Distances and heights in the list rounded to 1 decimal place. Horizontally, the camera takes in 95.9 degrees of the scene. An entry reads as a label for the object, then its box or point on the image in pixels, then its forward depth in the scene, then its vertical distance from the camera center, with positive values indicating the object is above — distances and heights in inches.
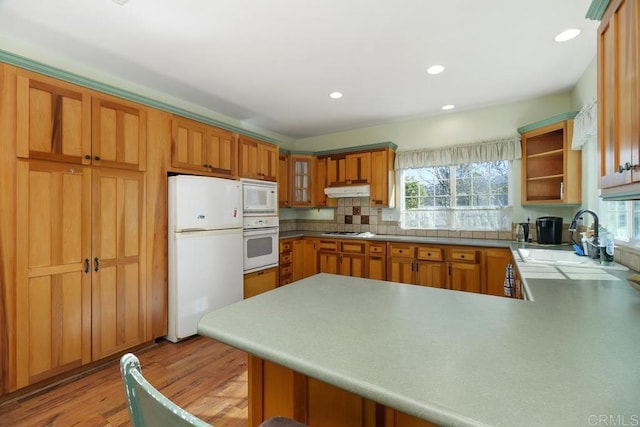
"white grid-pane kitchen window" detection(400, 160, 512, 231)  142.0 +8.9
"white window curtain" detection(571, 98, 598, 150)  90.5 +29.4
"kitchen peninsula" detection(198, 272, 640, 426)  22.0 -14.2
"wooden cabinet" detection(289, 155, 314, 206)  182.9 +21.5
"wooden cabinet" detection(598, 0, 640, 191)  39.7 +18.6
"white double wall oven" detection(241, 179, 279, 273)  135.3 -5.4
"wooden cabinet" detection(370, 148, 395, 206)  161.2 +20.3
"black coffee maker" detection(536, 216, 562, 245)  116.4 -6.7
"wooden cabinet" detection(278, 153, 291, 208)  176.9 +19.5
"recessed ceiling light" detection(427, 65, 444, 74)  101.6 +51.9
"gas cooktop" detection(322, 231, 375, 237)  166.4 -12.1
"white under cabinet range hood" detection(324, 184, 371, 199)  166.2 +13.4
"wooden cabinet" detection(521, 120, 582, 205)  114.9 +21.0
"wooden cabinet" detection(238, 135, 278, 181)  135.6 +27.3
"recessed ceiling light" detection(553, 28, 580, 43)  81.7 +51.7
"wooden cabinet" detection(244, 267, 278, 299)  136.6 -33.7
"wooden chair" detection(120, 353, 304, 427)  17.5 -12.8
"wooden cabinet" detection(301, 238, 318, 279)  169.5 -25.7
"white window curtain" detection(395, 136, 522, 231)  138.1 +23.6
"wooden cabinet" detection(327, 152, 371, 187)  167.2 +26.8
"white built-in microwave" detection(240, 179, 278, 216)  134.8 +8.0
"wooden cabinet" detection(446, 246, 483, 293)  126.5 -24.7
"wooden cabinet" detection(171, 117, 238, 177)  110.3 +27.0
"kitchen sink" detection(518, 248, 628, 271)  75.2 -13.5
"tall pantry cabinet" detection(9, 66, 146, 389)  75.7 -3.8
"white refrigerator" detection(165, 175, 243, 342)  106.8 -13.8
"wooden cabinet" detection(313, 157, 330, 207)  181.9 +20.0
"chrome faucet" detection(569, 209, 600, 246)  85.4 -4.4
